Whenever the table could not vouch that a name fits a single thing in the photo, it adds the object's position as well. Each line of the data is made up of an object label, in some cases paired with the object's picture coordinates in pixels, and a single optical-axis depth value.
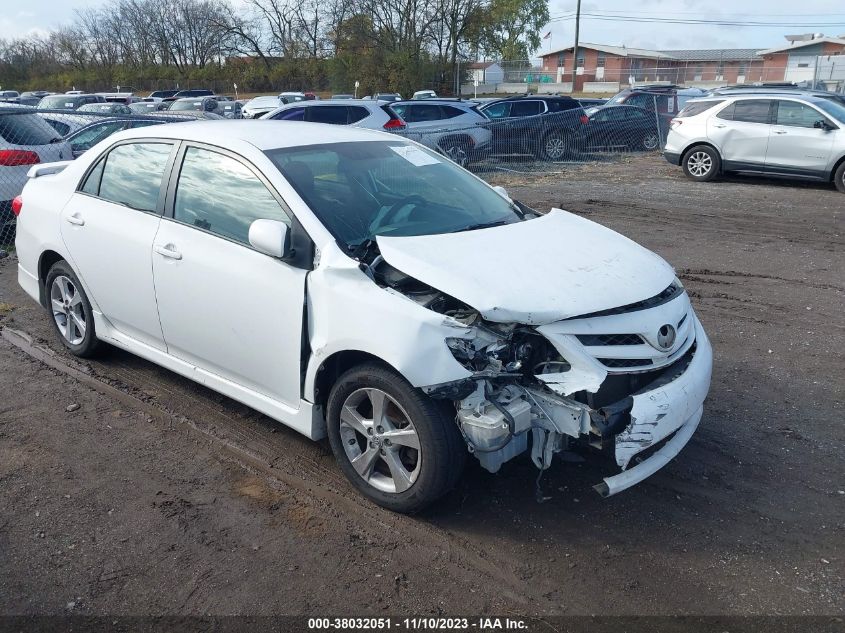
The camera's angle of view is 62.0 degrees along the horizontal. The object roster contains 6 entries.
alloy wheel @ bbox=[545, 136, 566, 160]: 17.77
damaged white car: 3.16
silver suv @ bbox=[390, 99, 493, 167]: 15.59
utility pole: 49.27
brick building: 54.59
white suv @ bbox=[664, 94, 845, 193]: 13.08
